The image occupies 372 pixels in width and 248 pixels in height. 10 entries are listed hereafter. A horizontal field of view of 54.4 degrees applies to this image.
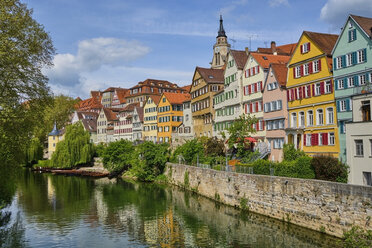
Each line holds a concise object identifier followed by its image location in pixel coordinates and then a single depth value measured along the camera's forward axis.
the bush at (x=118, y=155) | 57.99
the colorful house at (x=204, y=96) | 55.16
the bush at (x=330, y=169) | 24.41
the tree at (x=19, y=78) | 17.59
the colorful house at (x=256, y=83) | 41.47
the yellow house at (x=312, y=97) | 31.81
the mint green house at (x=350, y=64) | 28.11
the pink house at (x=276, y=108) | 37.38
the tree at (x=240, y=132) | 38.54
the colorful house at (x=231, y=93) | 46.03
